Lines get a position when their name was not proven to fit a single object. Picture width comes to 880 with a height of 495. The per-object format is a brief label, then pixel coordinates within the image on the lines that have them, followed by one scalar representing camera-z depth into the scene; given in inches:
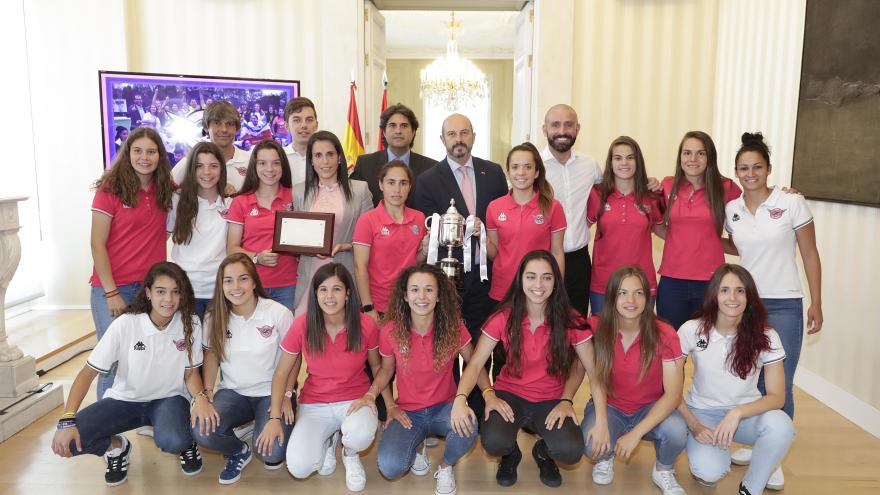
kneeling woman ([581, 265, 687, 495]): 103.3
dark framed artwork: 134.8
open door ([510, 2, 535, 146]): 228.2
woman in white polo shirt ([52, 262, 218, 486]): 105.6
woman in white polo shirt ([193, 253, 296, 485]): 110.0
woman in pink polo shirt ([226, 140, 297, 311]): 124.3
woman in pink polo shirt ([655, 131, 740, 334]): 118.6
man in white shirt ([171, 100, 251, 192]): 144.5
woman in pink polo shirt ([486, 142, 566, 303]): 118.8
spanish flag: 210.1
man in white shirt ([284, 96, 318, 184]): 149.7
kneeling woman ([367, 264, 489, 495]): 106.3
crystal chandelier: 352.2
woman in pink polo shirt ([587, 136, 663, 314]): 123.0
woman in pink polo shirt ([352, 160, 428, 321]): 120.8
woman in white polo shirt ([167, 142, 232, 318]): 121.9
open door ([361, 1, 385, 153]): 228.8
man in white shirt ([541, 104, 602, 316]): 131.1
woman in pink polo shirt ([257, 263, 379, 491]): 106.0
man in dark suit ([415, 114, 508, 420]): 129.6
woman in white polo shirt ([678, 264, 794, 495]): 100.3
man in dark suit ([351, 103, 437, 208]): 146.3
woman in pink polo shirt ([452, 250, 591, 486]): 105.3
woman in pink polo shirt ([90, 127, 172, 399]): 116.8
